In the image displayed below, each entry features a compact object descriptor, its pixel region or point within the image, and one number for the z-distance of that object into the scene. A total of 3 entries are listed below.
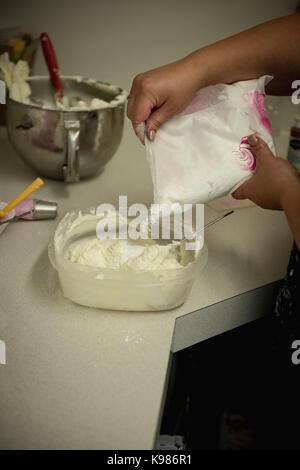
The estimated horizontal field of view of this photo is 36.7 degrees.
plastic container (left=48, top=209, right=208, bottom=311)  0.62
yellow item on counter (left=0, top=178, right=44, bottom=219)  0.80
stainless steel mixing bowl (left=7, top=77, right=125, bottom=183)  0.89
